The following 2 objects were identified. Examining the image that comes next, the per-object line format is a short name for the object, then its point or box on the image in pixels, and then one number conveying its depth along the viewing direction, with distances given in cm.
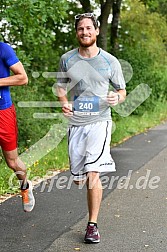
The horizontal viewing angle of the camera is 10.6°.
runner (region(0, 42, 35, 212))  896
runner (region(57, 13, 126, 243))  857
